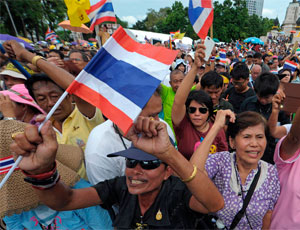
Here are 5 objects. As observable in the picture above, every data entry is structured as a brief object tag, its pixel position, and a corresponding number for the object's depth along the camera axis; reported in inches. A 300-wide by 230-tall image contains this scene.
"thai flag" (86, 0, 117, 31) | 138.8
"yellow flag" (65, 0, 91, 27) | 130.2
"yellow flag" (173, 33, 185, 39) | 472.1
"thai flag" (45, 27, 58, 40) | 516.2
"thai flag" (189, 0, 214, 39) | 113.0
